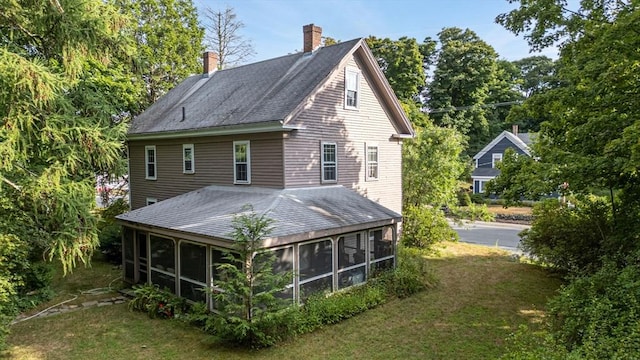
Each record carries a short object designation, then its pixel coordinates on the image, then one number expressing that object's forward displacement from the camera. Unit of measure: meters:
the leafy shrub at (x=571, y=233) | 14.41
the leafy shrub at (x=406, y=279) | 13.12
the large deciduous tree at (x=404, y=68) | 40.59
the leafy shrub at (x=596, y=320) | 5.56
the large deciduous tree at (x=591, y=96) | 8.50
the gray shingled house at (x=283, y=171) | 11.91
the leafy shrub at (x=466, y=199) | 21.80
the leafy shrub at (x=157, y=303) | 11.52
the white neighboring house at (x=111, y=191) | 21.21
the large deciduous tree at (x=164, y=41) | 27.78
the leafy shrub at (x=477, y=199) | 38.41
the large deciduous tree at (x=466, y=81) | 46.38
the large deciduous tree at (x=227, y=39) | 33.38
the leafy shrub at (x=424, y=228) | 19.77
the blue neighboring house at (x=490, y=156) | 39.12
